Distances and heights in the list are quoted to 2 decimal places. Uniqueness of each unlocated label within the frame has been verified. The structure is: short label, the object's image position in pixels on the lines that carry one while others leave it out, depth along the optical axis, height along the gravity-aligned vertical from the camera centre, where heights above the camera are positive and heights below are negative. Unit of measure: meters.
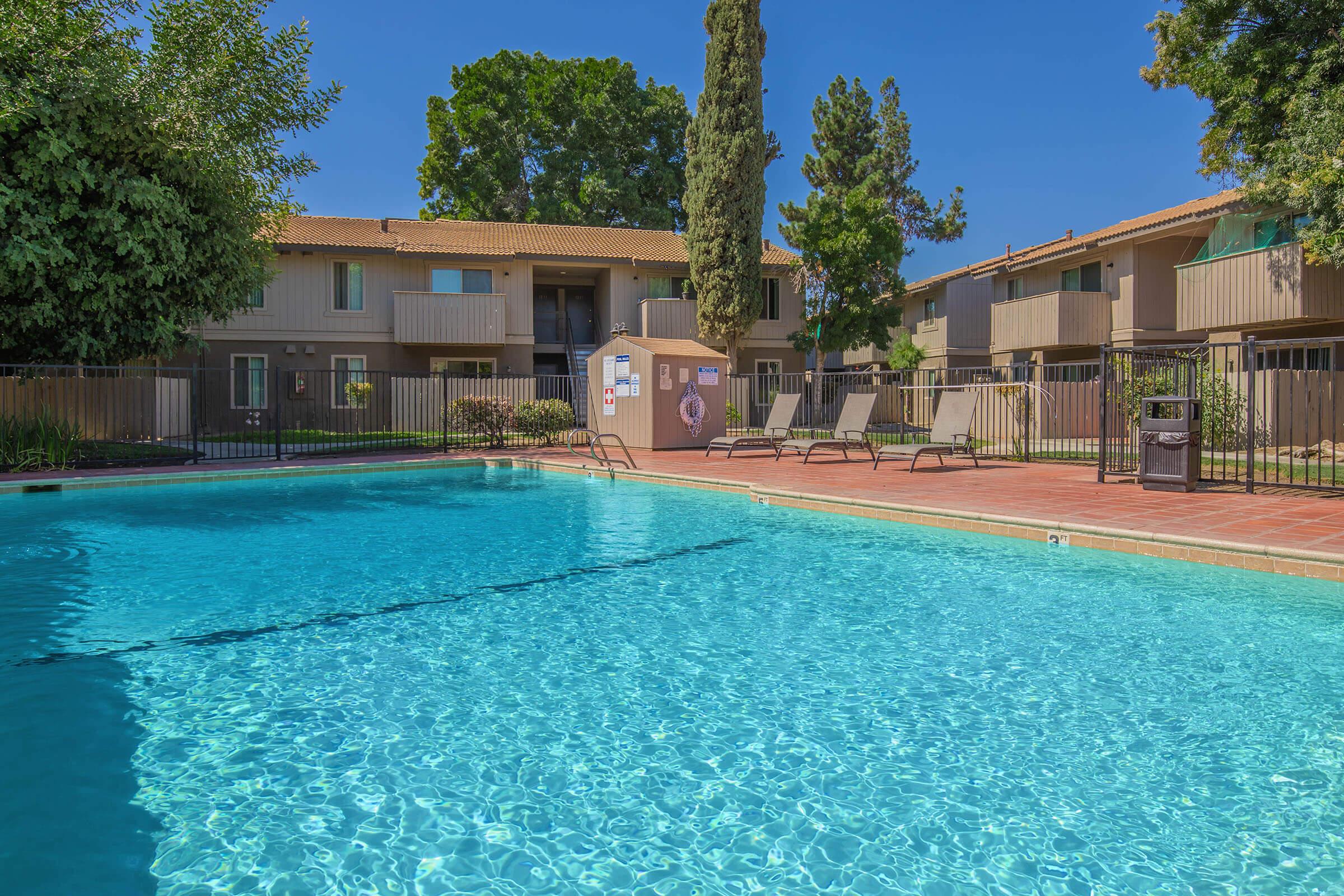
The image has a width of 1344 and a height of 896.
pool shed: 18.48 +1.03
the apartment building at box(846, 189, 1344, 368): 17.75 +3.72
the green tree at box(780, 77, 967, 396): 26.38 +5.26
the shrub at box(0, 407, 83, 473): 14.52 -0.23
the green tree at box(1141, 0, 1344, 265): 14.77 +6.55
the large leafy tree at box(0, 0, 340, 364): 14.45 +5.09
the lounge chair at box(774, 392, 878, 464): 15.48 +0.11
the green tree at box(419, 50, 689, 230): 38.84 +13.80
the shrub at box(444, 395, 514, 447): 20.59 +0.40
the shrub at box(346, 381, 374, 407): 22.88 +1.09
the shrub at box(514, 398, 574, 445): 21.00 +0.32
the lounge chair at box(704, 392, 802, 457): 17.23 +0.07
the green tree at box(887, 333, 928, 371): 30.17 +2.76
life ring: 19.00 +0.49
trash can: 10.24 -0.22
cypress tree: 25.94 +8.09
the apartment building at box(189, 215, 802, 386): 25.94 +4.37
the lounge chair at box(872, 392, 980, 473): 13.77 +0.04
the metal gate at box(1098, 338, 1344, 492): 14.73 +0.63
